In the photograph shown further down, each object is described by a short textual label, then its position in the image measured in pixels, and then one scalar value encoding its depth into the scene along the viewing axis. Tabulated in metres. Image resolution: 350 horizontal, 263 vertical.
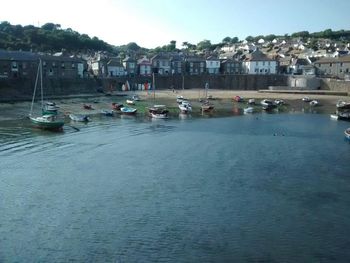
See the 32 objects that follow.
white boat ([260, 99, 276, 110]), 82.38
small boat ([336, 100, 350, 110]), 77.38
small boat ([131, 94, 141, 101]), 89.18
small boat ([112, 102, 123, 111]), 75.39
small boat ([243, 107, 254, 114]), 76.01
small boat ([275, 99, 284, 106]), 87.78
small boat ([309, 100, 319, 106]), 88.06
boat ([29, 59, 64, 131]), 53.03
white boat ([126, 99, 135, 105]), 83.38
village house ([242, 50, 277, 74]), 126.38
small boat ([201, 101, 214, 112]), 75.50
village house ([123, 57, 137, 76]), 117.94
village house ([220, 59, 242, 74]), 128.50
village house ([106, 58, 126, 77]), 114.28
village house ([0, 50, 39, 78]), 90.41
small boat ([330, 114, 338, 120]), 67.12
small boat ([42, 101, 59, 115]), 61.33
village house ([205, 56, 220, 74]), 127.81
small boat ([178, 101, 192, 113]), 73.84
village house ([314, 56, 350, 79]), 115.56
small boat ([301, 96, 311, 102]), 93.38
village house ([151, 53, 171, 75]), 122.97
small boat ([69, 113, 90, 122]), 61.94
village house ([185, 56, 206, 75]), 126.44
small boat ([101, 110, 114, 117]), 68.62
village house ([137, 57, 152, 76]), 120.31
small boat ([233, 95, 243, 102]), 92.75
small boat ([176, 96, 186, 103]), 84.64
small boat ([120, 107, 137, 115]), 70.38
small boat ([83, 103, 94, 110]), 75.12
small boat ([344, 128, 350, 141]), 48.19
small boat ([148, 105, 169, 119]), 68.02
